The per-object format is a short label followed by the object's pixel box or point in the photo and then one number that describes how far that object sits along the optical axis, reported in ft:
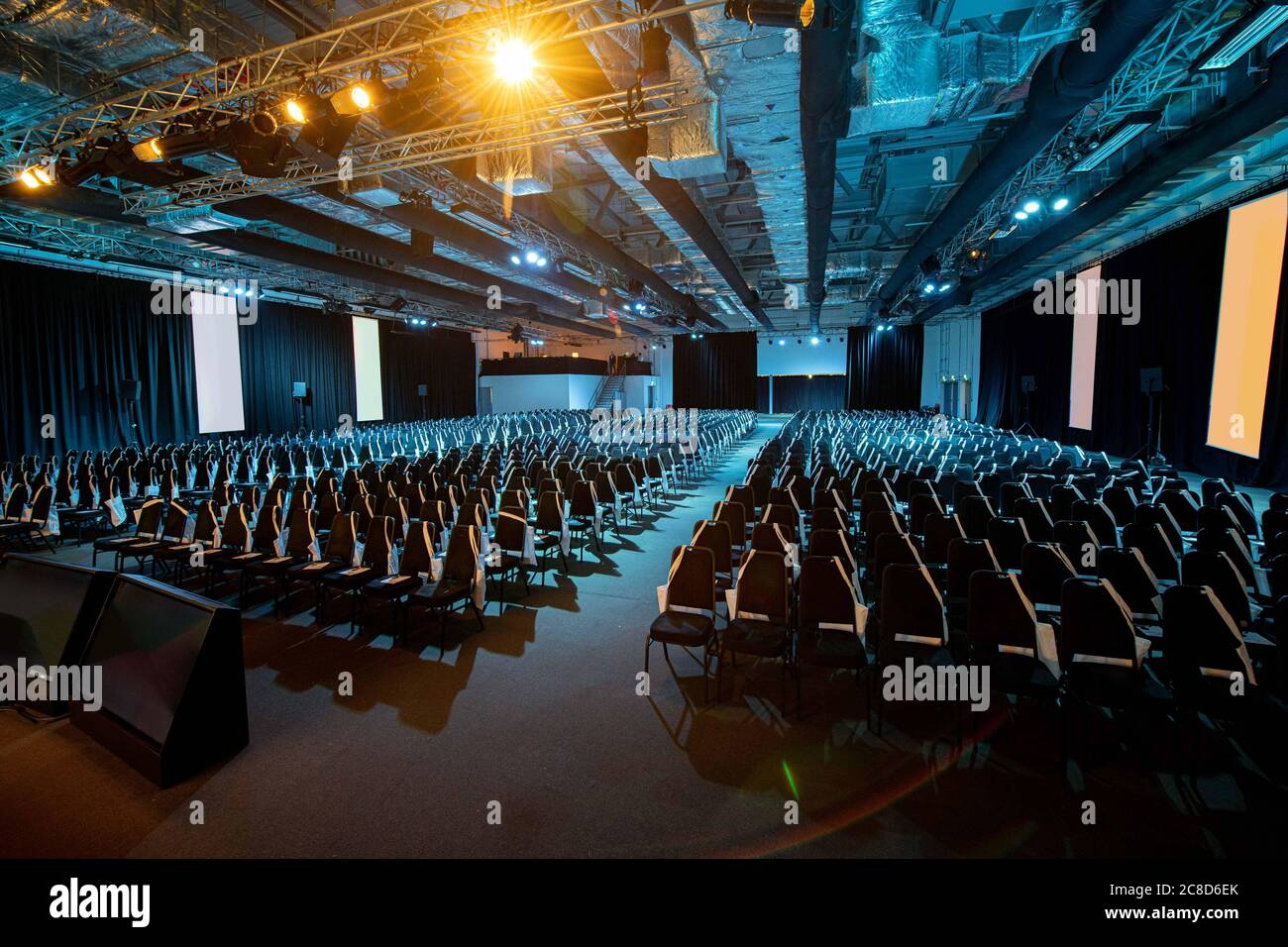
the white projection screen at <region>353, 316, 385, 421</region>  77.71
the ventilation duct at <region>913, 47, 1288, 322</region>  17.17
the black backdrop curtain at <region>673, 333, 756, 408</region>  101.81
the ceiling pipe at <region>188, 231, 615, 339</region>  35.28
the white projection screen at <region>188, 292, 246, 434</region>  56.03
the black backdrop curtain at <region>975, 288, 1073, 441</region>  54.70
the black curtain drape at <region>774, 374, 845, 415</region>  111.14
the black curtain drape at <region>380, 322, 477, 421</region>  83.76
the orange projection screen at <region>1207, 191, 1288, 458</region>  28.32
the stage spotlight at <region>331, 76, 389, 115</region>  16.75
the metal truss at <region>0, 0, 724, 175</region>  14.88
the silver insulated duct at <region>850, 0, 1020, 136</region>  15.71
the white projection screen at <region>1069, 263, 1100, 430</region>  47.11
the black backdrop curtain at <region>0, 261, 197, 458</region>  41.96
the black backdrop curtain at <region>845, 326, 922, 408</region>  92.48
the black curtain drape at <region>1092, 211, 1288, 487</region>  30.30
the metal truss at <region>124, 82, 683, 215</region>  18.40
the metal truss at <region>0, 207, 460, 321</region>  32.35
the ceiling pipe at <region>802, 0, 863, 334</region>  13.04
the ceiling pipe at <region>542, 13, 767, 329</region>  17.51
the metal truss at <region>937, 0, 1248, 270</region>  15.53
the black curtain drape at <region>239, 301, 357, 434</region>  61.62
